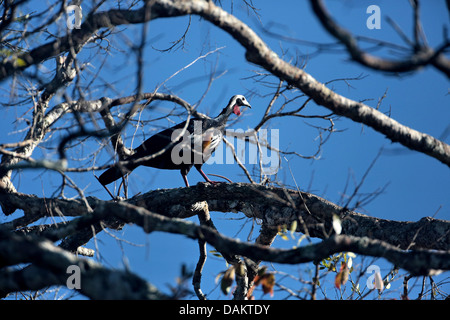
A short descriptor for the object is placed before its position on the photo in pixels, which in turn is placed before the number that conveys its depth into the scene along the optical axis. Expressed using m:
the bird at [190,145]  8.52
